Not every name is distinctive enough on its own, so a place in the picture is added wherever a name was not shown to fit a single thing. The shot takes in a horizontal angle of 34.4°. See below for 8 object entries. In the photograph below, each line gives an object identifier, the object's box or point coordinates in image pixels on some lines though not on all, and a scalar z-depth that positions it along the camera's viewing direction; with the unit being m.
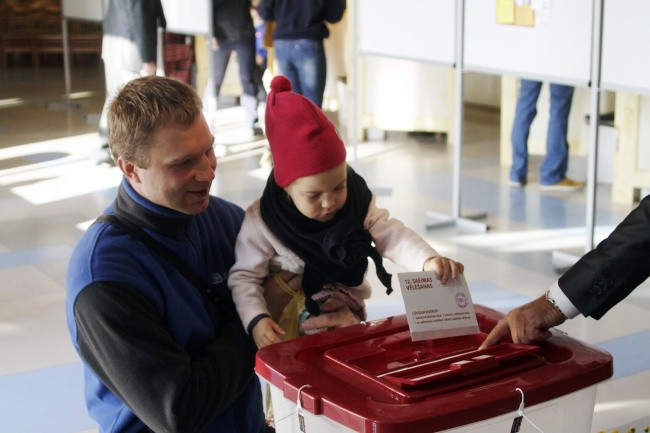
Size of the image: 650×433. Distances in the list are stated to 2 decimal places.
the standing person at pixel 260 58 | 9.31
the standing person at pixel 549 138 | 6.89
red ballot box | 1.54
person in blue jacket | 1.88
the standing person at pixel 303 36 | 7.50
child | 2.13
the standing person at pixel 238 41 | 8.80
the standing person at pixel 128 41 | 7.57
